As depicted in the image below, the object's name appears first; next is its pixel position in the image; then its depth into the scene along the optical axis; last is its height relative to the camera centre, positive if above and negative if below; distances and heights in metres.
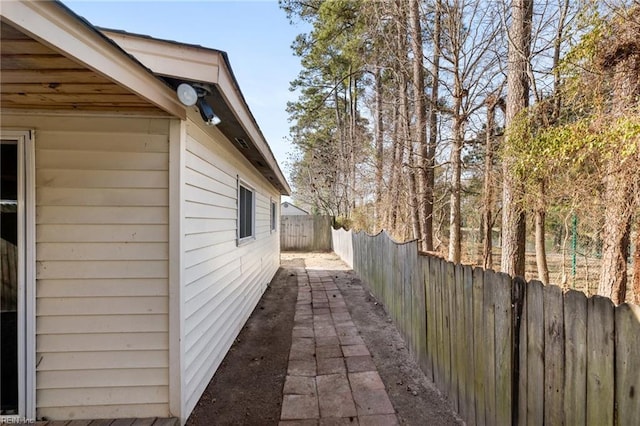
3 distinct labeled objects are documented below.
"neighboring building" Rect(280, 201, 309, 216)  27.64 +0.53
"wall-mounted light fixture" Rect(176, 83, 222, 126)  2.17 +0.78
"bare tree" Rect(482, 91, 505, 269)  6.03 +0.78
